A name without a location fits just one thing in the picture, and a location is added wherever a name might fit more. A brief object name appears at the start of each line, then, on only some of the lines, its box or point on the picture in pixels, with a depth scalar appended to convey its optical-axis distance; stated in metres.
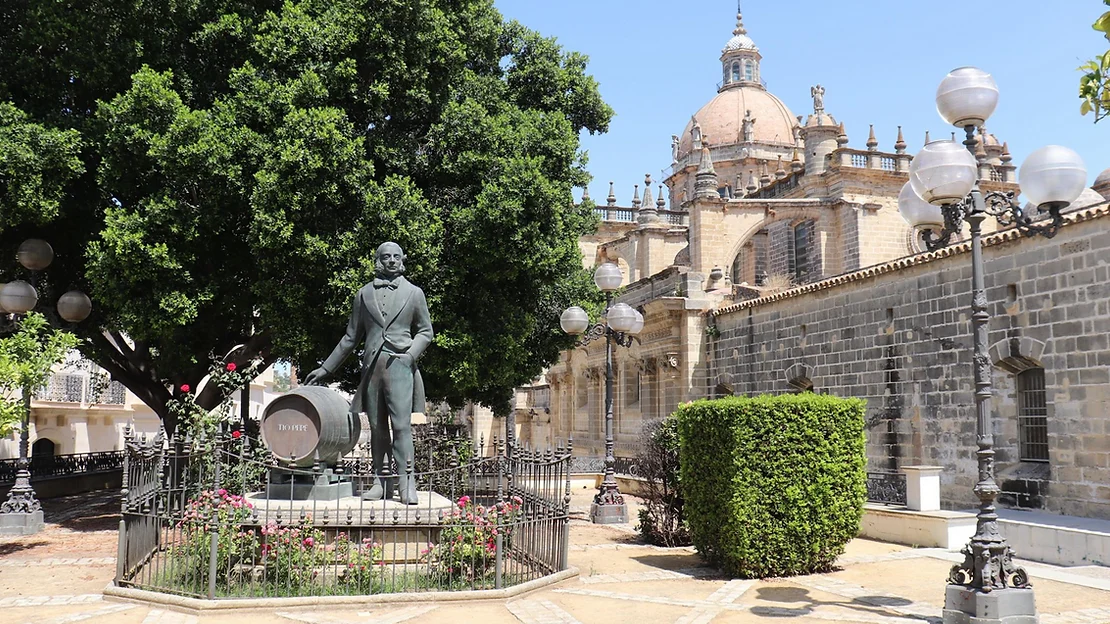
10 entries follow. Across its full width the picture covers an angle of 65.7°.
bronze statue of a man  9.45
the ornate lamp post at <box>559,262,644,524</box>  13.69
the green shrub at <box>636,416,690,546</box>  11.30
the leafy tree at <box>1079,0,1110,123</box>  3.91
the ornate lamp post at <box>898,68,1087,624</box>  6.51
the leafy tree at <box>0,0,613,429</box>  12.80
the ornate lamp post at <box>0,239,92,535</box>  12.28
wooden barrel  9.23
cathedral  13.07
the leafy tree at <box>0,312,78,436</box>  9.67
